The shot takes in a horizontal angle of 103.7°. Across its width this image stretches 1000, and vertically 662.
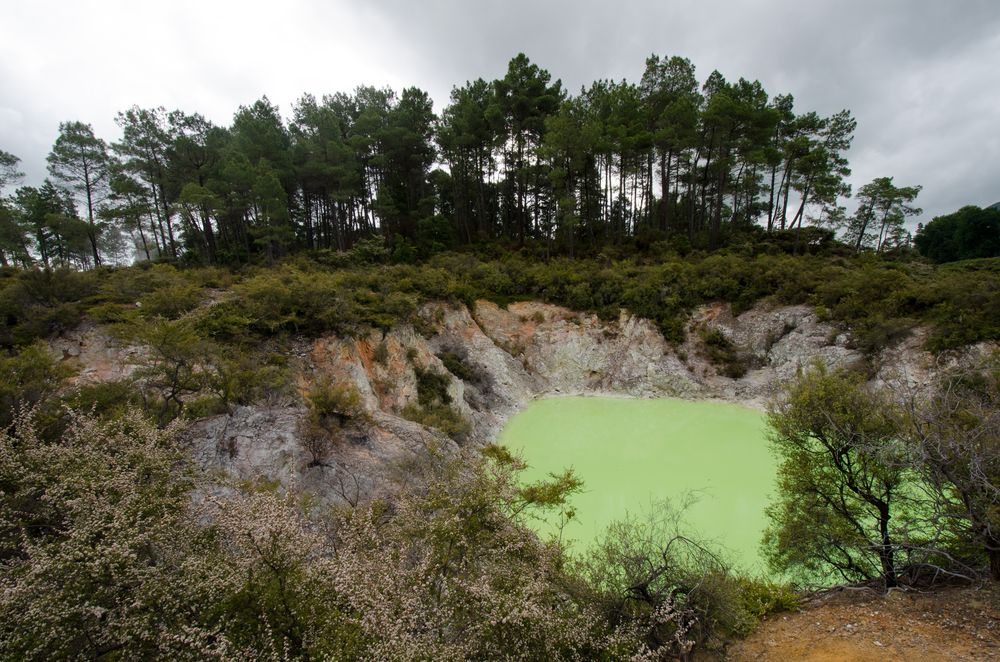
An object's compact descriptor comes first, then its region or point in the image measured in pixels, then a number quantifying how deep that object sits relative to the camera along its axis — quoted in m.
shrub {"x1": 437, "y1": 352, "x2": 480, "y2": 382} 20.20
